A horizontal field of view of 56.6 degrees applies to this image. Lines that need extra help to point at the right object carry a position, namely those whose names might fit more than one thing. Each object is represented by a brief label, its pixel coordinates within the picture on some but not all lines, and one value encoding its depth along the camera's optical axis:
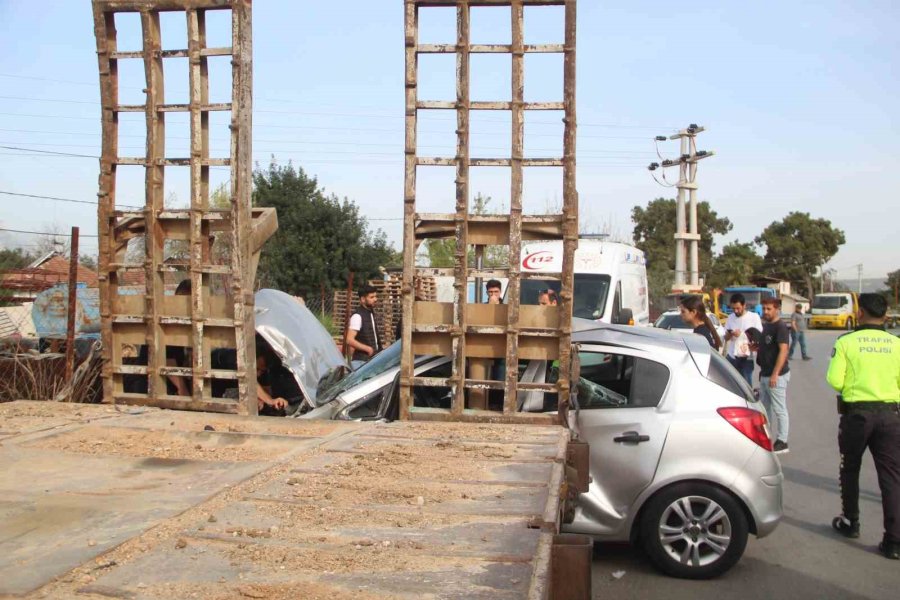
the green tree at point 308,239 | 28.55
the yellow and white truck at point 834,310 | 47.72
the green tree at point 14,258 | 23.80
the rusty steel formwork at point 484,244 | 5.54
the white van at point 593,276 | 12.49
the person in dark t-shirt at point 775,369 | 9.41
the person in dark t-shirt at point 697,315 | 9.87
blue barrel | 11.32
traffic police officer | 6.25
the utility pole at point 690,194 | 42.28
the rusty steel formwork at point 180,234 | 5.87
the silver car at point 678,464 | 5.51
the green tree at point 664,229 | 63.69
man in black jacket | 10.62
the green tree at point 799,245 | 73.19
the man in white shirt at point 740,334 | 10.77
